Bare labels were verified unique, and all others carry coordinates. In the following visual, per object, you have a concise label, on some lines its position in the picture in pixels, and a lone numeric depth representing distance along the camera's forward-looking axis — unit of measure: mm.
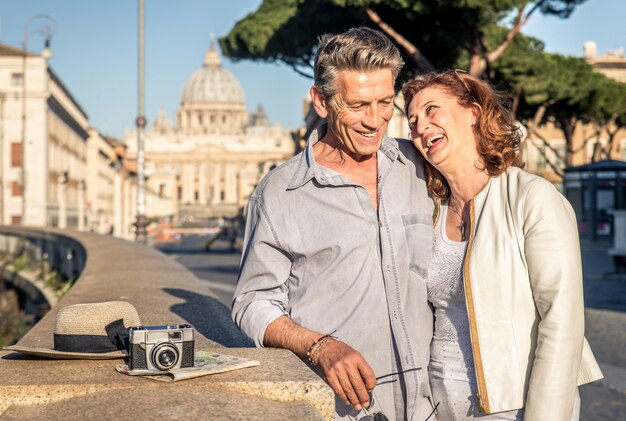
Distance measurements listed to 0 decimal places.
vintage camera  2242
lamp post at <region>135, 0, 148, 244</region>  24359
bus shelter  27984
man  2637
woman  2418
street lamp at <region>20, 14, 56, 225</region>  33991
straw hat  2492
